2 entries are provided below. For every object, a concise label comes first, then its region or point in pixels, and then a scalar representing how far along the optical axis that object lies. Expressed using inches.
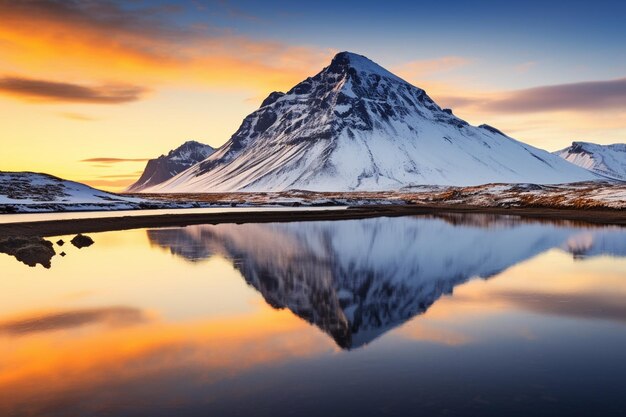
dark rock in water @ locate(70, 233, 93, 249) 1852.0
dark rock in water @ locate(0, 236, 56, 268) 1464.1
